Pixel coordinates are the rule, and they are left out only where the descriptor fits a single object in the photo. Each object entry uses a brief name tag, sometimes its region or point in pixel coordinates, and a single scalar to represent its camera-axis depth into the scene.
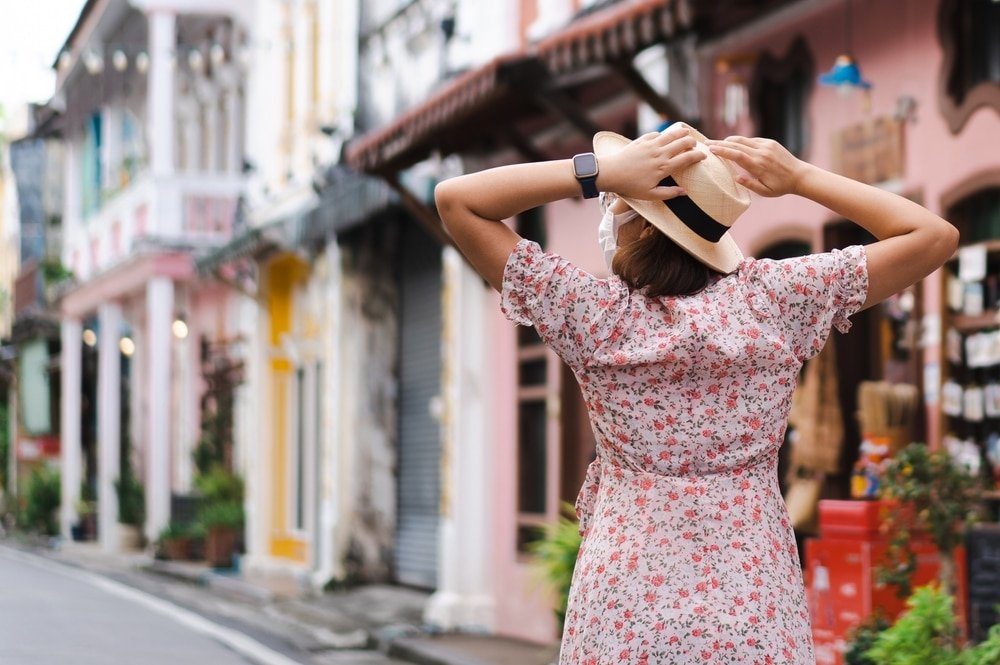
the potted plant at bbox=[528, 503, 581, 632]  10.16
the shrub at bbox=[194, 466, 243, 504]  22.12
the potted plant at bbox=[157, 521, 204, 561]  21.64
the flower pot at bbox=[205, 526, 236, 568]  20.98
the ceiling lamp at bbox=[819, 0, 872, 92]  9.12
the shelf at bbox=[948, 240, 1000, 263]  8.45
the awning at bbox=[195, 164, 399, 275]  15.19
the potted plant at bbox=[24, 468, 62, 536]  30.34
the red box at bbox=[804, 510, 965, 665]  8.32
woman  2.99
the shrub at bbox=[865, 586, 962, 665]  7.32
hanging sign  9.10
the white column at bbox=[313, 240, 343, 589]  17.31
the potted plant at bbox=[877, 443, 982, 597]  8.09
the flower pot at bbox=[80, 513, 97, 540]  28.16
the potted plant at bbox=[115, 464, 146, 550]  24.94
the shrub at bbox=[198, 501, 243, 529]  21.20
